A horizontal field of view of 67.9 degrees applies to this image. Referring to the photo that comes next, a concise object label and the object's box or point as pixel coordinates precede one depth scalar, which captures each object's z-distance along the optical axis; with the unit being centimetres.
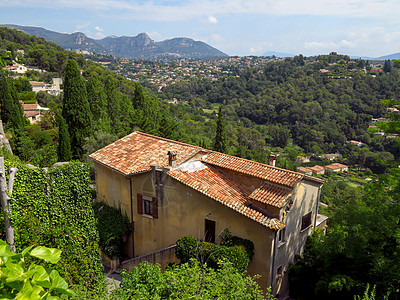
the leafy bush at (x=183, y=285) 679
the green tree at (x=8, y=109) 3619
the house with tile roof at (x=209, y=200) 1294
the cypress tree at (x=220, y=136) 3556
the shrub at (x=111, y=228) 1539
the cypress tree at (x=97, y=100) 3690
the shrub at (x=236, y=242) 1268
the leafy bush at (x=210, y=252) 1181
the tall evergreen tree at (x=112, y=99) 4194
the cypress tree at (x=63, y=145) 2814
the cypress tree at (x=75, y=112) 3041
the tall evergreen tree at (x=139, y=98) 4419
